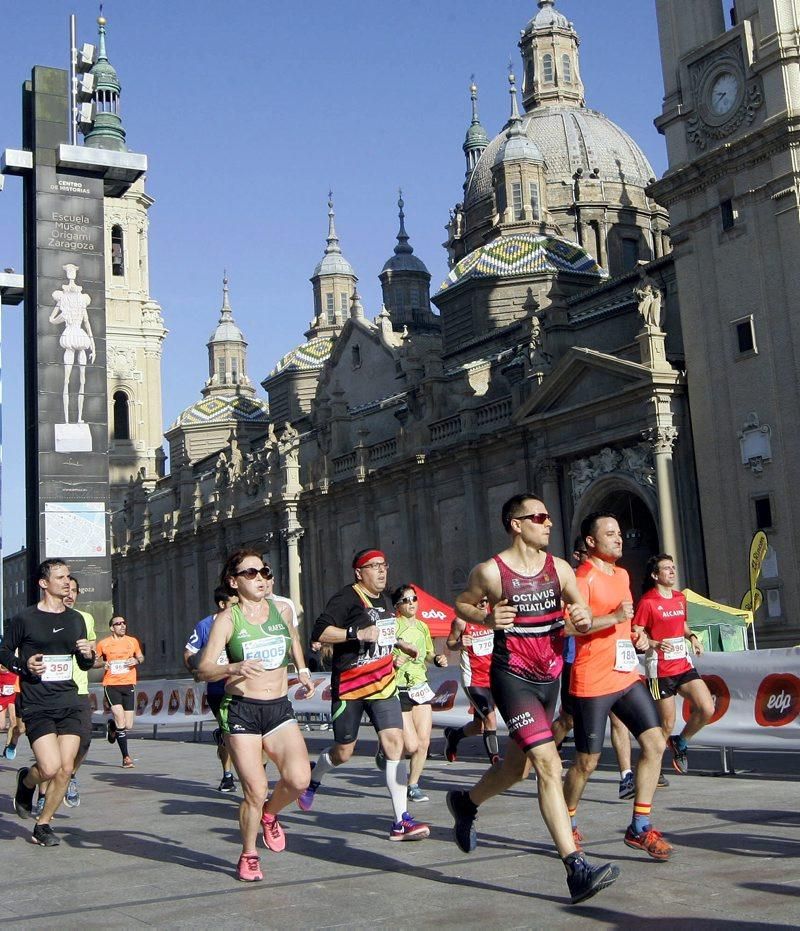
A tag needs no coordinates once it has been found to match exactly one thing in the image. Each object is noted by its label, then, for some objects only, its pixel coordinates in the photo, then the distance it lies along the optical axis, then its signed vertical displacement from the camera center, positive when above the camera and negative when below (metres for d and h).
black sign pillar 26.55 +7.69
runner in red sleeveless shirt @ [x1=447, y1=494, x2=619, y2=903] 7.32 +0.34
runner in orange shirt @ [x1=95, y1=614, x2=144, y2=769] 17.39 +0.44
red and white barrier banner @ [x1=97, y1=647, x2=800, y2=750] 13.20 -0.33
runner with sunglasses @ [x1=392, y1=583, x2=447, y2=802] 11.95 +0.02
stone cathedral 29.17 +8.97
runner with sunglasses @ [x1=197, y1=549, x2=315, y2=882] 8.10 +0.03
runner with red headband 9.90 +0.26
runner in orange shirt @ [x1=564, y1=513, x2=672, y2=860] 8.45 -0.07
